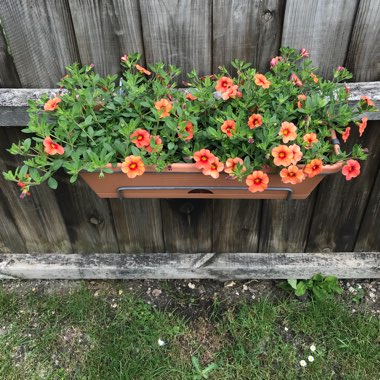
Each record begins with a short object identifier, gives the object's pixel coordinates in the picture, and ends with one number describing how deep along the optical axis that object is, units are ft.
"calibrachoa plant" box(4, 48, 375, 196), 4.42
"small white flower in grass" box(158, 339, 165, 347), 6.60
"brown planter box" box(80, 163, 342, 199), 4.65
